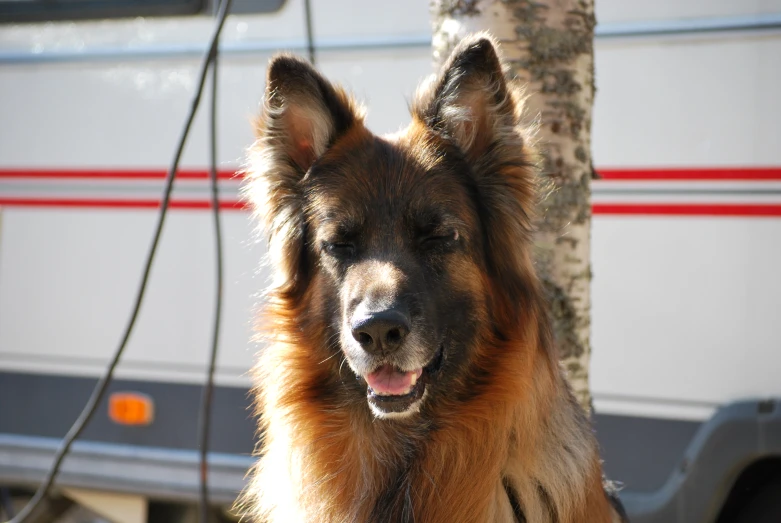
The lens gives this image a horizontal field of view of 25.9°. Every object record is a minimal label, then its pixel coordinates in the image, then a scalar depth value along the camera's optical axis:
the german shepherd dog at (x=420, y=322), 5.81
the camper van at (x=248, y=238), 8.62
